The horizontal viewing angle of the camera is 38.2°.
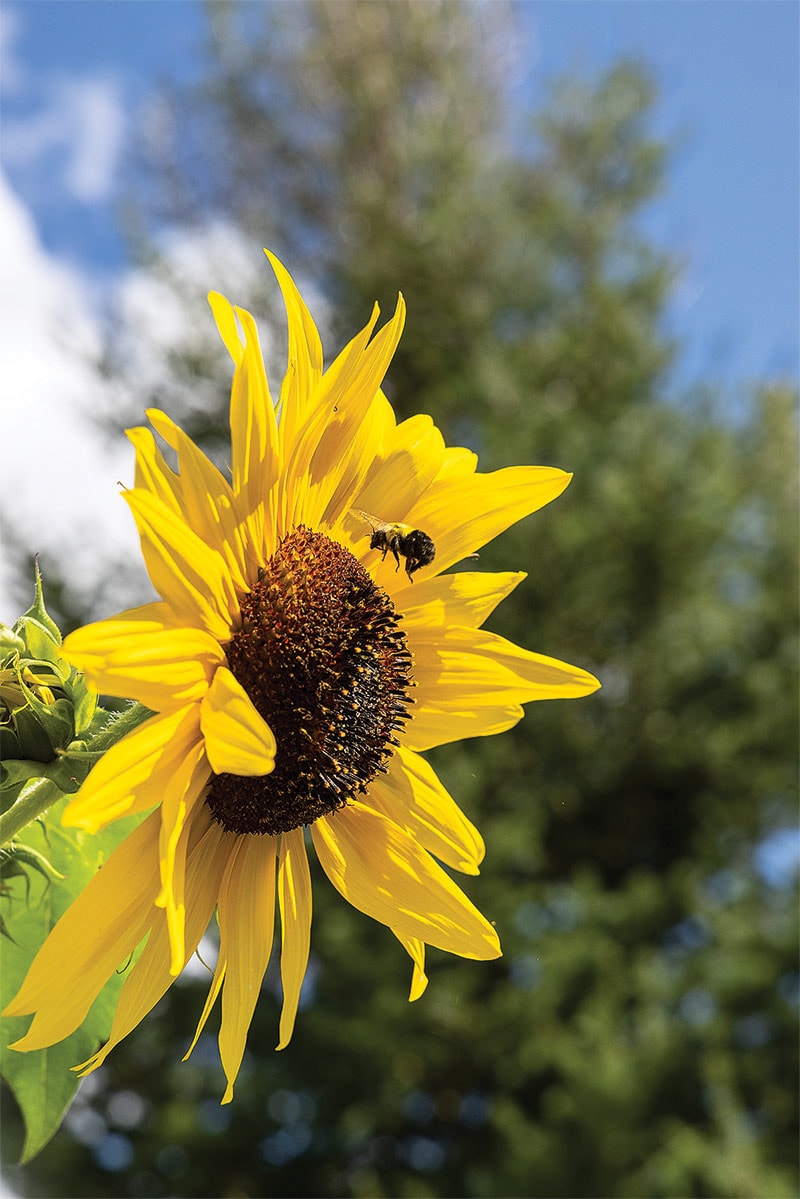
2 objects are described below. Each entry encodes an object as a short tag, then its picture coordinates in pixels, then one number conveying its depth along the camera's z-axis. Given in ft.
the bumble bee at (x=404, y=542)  2.10
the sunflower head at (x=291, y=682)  1.62
